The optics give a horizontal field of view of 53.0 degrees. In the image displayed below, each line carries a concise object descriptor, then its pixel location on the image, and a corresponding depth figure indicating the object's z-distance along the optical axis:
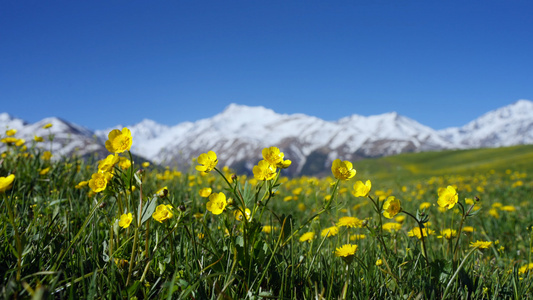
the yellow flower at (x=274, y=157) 0.56
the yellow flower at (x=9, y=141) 1.24
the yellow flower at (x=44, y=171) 1.10
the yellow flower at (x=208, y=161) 0.57
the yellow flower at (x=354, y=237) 0.82
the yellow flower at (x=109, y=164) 0.55
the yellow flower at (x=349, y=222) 0.73
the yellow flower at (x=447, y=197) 0.60
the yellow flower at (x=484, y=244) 0.63
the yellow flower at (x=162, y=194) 0.56
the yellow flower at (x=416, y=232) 0.73
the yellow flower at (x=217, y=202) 0.55
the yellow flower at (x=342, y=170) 0.58
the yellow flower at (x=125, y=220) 0.58
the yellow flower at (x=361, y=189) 0.59
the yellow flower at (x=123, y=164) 0.68
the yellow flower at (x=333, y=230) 0.70
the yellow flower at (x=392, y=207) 0.59
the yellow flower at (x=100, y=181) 0.57
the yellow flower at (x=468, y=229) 0.95
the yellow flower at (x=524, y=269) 0.72
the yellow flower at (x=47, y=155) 1.30
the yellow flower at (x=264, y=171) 0.55
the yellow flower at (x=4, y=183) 0.49
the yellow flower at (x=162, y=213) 0.59
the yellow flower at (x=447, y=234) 0.70
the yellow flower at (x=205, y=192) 0.65
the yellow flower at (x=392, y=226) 0.84
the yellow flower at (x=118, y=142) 0.55
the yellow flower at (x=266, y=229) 0.85
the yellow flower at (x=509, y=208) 1.27
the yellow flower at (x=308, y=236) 0.74
